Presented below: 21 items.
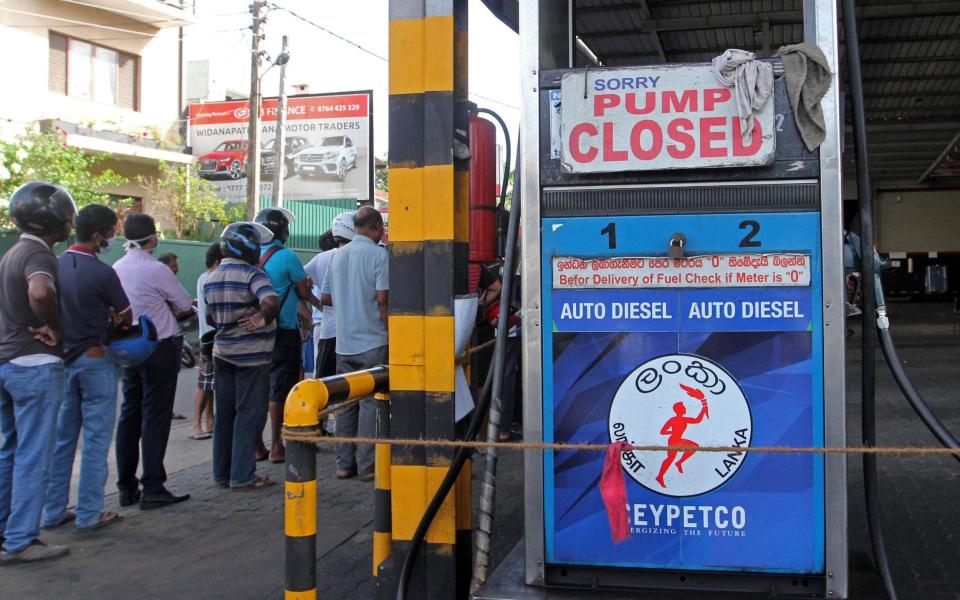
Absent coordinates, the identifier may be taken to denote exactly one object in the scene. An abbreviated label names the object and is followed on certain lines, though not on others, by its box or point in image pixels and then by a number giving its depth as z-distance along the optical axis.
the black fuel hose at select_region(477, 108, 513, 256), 4.38
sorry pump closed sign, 3.29
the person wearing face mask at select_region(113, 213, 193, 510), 6.13
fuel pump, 3.29
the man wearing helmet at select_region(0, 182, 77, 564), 4.89
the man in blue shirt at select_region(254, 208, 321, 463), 7.36
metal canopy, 6.16
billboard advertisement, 27.19
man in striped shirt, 6.42
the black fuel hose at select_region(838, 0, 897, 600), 3.35
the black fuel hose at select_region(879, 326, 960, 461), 3.29
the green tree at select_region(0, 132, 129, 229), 17.62
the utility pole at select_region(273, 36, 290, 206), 21.92
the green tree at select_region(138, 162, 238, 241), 24.28
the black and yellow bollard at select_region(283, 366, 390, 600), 3.04
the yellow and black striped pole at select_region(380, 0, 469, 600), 3.61
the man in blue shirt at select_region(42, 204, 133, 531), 5.45
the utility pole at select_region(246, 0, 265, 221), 20.88
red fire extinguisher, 4.29
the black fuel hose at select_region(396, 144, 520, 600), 3.51
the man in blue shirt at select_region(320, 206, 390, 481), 6.37
